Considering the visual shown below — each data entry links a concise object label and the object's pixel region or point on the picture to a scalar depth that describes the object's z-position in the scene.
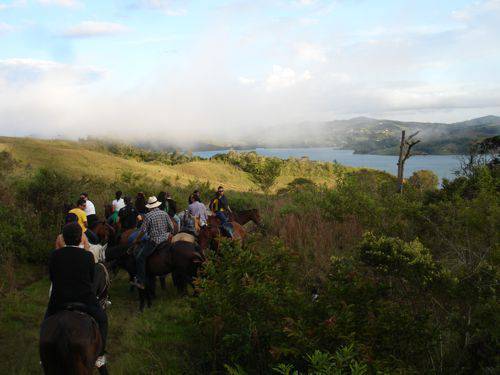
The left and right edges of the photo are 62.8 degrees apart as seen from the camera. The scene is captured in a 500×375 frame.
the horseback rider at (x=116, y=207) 12.53
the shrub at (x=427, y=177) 58.38
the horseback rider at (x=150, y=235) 8.57
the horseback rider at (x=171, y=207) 12.87
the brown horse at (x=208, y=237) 9.82
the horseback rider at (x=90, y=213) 11.04
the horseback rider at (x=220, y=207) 11.36
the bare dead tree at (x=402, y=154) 27.75
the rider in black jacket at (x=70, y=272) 4.55
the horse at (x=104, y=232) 10.66
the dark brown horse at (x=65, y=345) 4.33
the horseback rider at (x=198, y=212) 10.57
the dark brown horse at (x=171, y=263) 8.84
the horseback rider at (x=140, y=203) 11.48
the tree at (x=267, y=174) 39.66
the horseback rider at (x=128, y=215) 11.63
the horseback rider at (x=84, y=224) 8.19
